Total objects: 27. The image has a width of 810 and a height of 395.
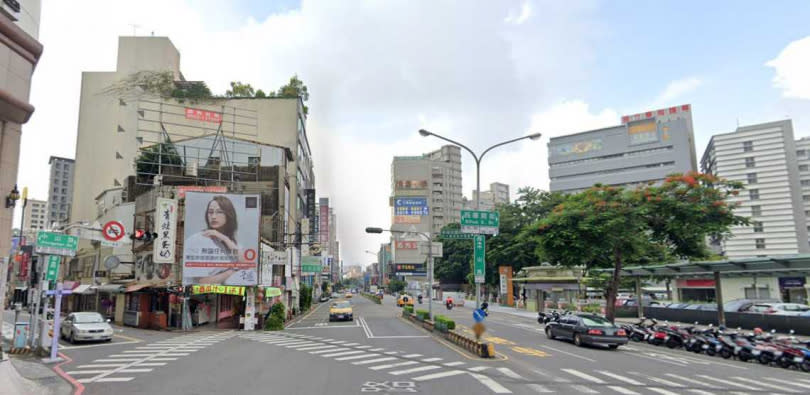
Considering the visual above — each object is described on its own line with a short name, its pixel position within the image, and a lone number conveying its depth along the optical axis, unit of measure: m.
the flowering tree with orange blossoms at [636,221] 23.89
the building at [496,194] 164.94
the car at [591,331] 20.33
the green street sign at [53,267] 21.55
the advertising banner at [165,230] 29.85
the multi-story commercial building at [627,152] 95.56
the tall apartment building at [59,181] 130.86
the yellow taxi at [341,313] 38.24
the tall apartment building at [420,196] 107.00
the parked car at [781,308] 30.57
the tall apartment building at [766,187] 59.69
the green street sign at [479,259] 20.66
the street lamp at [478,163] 21.83
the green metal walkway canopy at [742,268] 21.56
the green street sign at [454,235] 25.38
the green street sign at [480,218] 20.69
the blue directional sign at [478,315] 17.73
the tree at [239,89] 60.16
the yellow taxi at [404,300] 60.64
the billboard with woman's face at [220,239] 30.39
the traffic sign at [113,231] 18.03
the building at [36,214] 115.62
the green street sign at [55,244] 17.14
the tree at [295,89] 61.94
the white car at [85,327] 23.27
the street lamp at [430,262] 28.81
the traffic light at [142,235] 18.59
